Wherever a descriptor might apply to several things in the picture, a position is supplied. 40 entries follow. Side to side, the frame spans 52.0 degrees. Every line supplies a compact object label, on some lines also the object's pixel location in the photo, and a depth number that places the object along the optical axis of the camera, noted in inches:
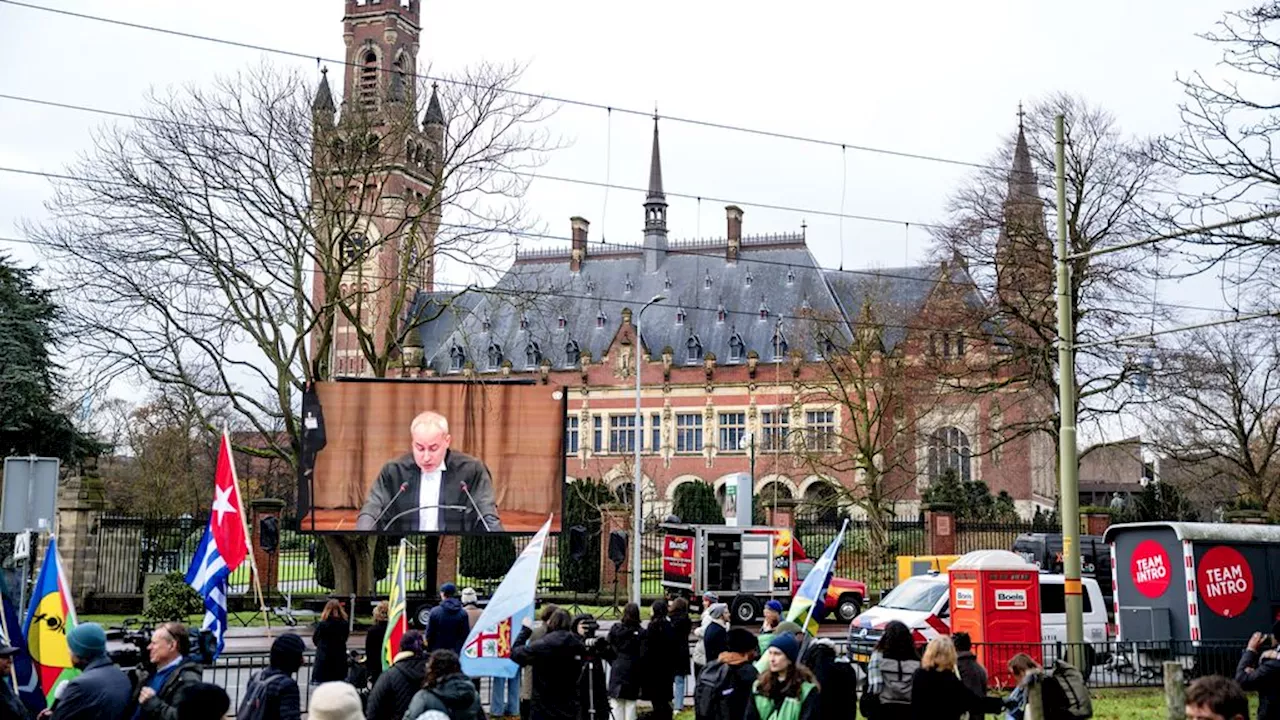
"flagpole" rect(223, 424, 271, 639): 591.8
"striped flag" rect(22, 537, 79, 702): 450.0
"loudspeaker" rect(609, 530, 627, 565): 1268.5
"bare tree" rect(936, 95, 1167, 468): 1396.4
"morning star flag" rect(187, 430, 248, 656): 542.3
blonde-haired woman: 343.0
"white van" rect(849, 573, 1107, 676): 837.2
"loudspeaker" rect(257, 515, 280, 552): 1170.0
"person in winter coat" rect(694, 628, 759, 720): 360.2
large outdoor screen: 1141.1
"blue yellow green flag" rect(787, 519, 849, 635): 549.3
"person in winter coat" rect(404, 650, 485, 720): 310.2
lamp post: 1318.9
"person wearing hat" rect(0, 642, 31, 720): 318.7
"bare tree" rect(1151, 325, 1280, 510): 1696.6
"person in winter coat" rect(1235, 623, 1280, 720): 414.0
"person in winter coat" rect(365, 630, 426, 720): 360.2
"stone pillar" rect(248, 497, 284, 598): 1413.6
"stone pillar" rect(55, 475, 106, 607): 1328.7
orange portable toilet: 796.6
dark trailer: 855.7
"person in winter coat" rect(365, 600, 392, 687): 565.9
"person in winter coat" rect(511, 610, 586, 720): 428.5
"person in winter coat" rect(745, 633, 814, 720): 323.6
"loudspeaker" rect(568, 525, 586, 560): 1186.0
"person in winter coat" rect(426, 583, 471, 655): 566.3
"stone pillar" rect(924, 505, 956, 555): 1647.4
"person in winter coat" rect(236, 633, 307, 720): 319.3
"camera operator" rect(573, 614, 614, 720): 522.9
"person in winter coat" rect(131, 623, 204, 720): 313.6
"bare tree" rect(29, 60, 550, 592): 1171.9
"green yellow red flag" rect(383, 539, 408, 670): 520.4
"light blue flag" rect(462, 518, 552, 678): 480.7
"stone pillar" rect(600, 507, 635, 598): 1720.0
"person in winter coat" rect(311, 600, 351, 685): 530.0
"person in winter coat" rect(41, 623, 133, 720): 307.4
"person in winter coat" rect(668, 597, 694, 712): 534.6
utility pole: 712.4
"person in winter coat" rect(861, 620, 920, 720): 363.6
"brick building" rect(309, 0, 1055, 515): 2795.3
